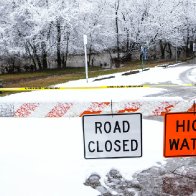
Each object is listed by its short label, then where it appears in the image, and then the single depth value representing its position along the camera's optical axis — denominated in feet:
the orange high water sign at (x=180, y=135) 15.31
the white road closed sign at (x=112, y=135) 15.06
